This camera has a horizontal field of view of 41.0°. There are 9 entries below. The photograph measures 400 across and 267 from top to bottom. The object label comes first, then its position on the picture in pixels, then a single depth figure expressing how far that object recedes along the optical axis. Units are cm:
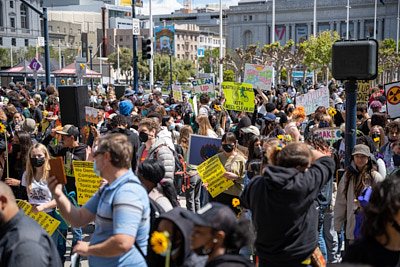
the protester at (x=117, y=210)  342
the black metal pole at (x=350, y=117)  582
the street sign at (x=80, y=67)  2102
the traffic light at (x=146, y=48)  2033
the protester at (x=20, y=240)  302
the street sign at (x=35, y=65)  2411
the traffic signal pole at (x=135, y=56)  2084
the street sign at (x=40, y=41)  2337
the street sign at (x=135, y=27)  2116
